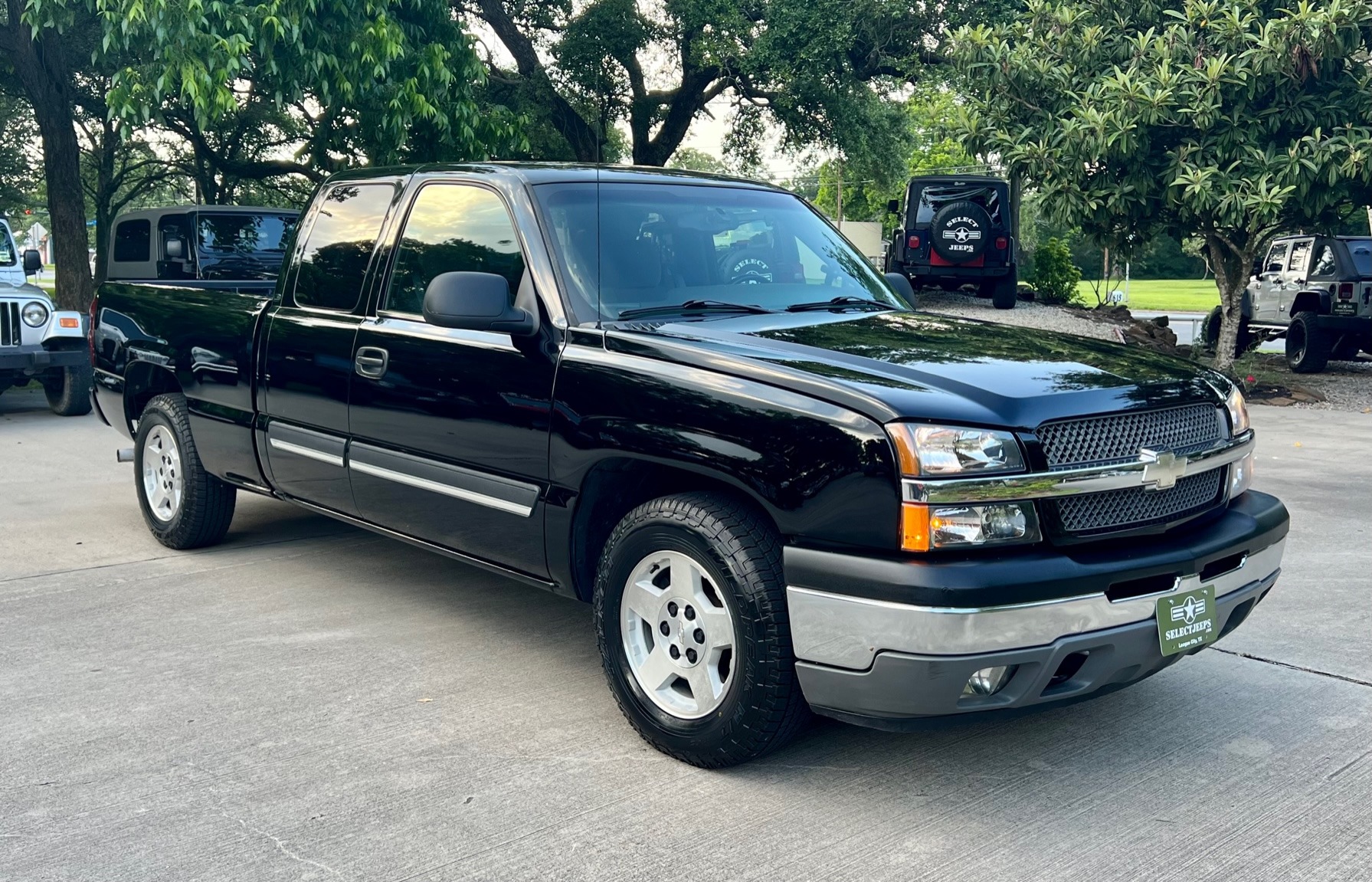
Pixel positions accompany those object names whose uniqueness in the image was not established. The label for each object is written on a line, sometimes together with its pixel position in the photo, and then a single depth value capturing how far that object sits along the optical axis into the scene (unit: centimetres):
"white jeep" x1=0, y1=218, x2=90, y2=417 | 1148
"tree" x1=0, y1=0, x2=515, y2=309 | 1272
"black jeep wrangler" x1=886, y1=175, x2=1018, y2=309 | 2073
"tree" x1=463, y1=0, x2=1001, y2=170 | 1958
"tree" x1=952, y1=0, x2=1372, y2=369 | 1255
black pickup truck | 323
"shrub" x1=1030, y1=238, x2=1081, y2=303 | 2514
